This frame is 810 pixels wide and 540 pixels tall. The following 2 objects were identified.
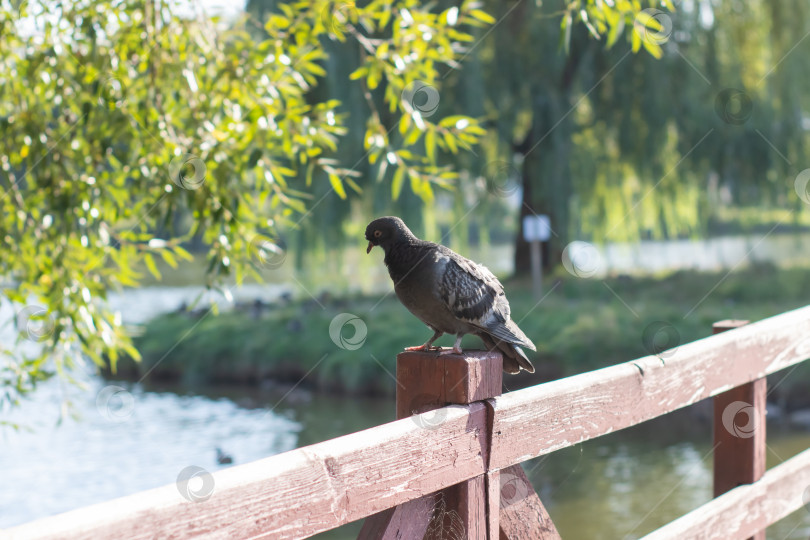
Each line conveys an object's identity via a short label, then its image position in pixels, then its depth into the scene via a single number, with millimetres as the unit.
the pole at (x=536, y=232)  13421
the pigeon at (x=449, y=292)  3491
